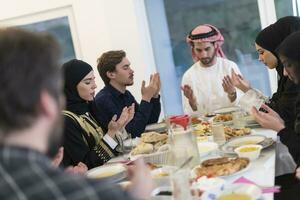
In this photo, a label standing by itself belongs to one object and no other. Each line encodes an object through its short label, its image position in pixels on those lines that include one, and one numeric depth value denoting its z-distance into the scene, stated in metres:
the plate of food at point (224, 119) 3.18
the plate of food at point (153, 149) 2.61
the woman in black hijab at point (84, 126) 2.93
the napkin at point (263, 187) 2.27
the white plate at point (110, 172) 2.56
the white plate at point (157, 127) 3.34
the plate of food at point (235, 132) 2.91
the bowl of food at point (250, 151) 2.56
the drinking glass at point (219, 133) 2.87
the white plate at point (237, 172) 2.43
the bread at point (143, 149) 2.82
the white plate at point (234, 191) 2.24
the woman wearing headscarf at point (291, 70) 2.77
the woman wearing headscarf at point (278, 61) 3.12
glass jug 2.51
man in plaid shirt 1.13
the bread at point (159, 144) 2.86
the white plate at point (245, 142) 2.70
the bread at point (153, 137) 2.93
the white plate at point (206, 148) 2.72
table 2.37
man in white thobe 3.80
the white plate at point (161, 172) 2.40
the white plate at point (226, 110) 3.41
